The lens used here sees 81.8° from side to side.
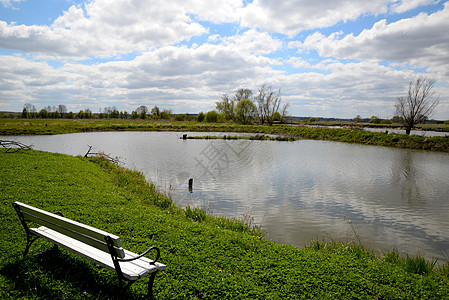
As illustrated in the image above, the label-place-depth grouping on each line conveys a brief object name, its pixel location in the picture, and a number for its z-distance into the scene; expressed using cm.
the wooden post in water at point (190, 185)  1275
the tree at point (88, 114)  11742
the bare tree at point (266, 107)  7538
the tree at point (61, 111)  11069
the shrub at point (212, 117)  8681
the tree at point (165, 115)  11216
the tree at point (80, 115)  11498
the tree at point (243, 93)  8669
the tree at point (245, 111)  7775
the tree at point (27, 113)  10136
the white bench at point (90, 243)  348
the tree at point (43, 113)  10591
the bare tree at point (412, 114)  3931
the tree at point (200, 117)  9314
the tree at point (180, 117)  9981
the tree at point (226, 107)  9081
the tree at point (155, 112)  11514
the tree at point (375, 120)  9728
